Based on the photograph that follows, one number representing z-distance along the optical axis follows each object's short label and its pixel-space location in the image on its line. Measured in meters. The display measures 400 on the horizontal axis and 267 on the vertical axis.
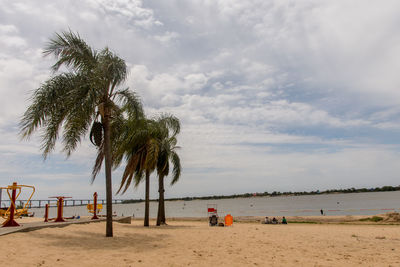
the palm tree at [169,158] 19.44
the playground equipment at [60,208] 13.64
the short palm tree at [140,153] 16.00
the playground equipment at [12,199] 10.38
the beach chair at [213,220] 20.16
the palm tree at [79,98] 9.73
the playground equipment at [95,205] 16.41
